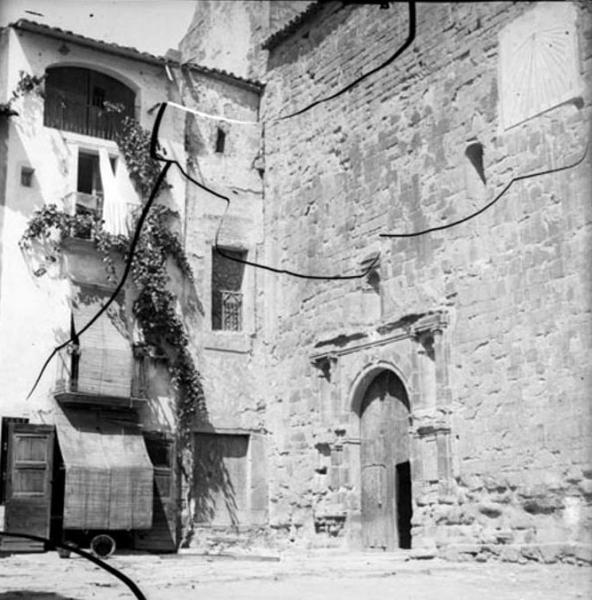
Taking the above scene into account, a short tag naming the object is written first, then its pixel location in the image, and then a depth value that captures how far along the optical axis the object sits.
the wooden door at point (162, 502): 14.98
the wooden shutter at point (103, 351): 14.69
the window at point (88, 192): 15.38
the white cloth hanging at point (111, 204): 15.58
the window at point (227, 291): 16.67
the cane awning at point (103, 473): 14.04
